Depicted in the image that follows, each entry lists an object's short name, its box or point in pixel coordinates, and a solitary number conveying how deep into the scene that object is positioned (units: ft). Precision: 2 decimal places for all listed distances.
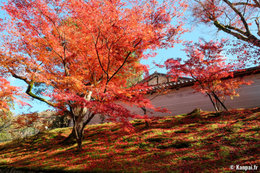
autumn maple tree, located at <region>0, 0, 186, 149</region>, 19.58
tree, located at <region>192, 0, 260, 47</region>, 23.20
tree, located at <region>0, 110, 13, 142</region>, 52.65
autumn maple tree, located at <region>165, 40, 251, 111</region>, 28.02
